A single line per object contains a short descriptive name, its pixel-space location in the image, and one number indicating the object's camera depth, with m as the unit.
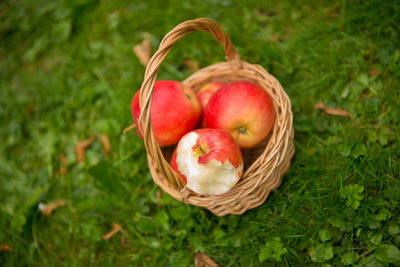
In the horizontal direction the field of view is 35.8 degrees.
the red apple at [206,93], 0.67
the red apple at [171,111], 0.63
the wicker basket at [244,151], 0.57
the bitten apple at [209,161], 0.58
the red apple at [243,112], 0.62
